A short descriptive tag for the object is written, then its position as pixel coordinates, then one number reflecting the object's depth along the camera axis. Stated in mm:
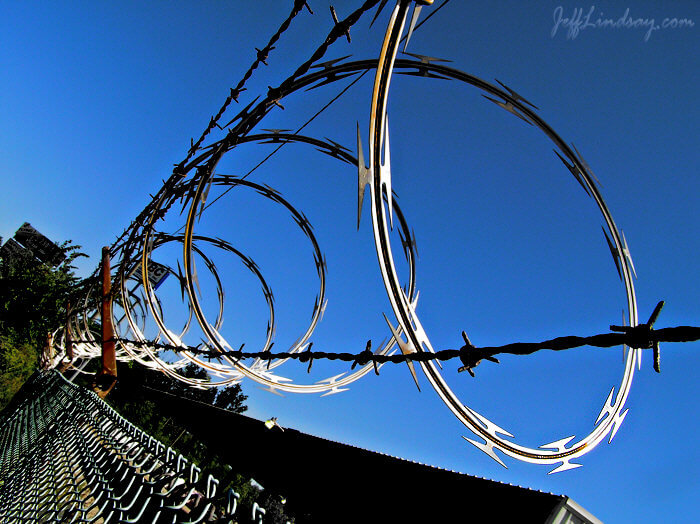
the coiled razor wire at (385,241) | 1125
